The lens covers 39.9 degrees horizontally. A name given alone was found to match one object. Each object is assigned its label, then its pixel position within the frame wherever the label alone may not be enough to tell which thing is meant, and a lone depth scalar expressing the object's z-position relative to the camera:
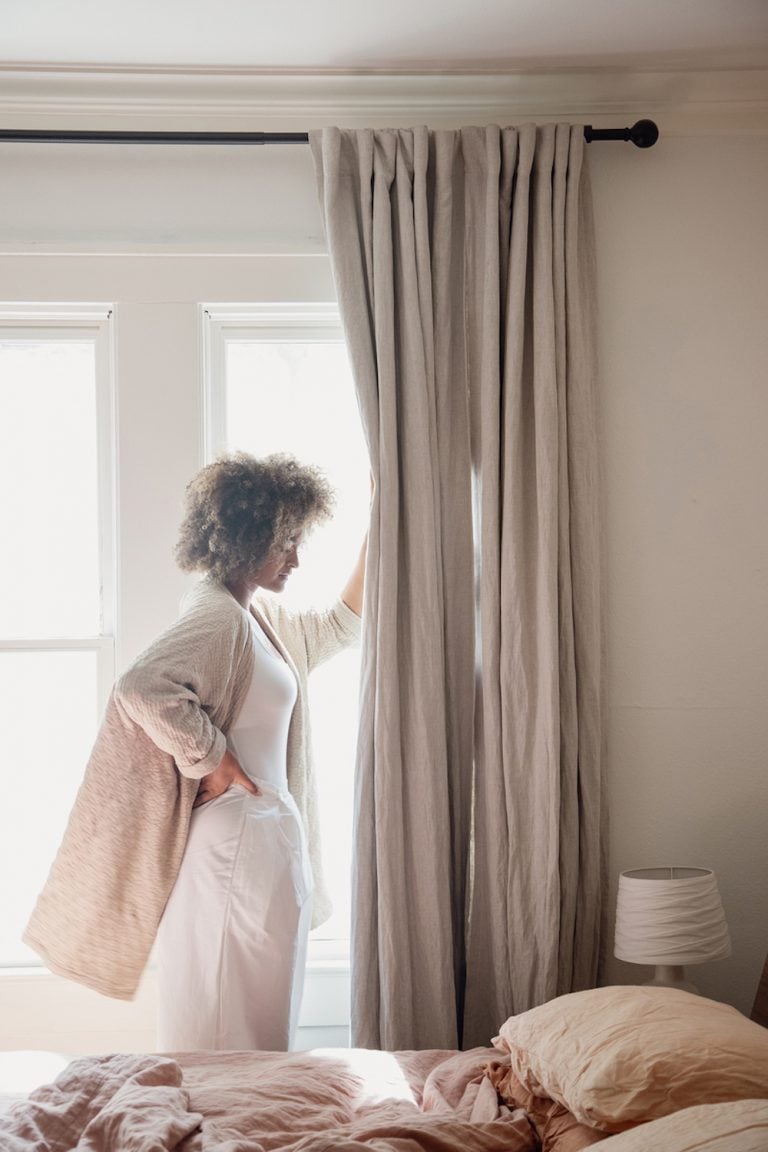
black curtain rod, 2.59
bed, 1.40
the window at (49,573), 2.73
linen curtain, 2.46
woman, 2.14
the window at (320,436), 2.81
